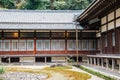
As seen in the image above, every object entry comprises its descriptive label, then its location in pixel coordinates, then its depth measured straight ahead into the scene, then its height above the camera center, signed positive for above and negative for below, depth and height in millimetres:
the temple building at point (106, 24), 10404 +1413
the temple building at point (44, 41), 15898 +64
